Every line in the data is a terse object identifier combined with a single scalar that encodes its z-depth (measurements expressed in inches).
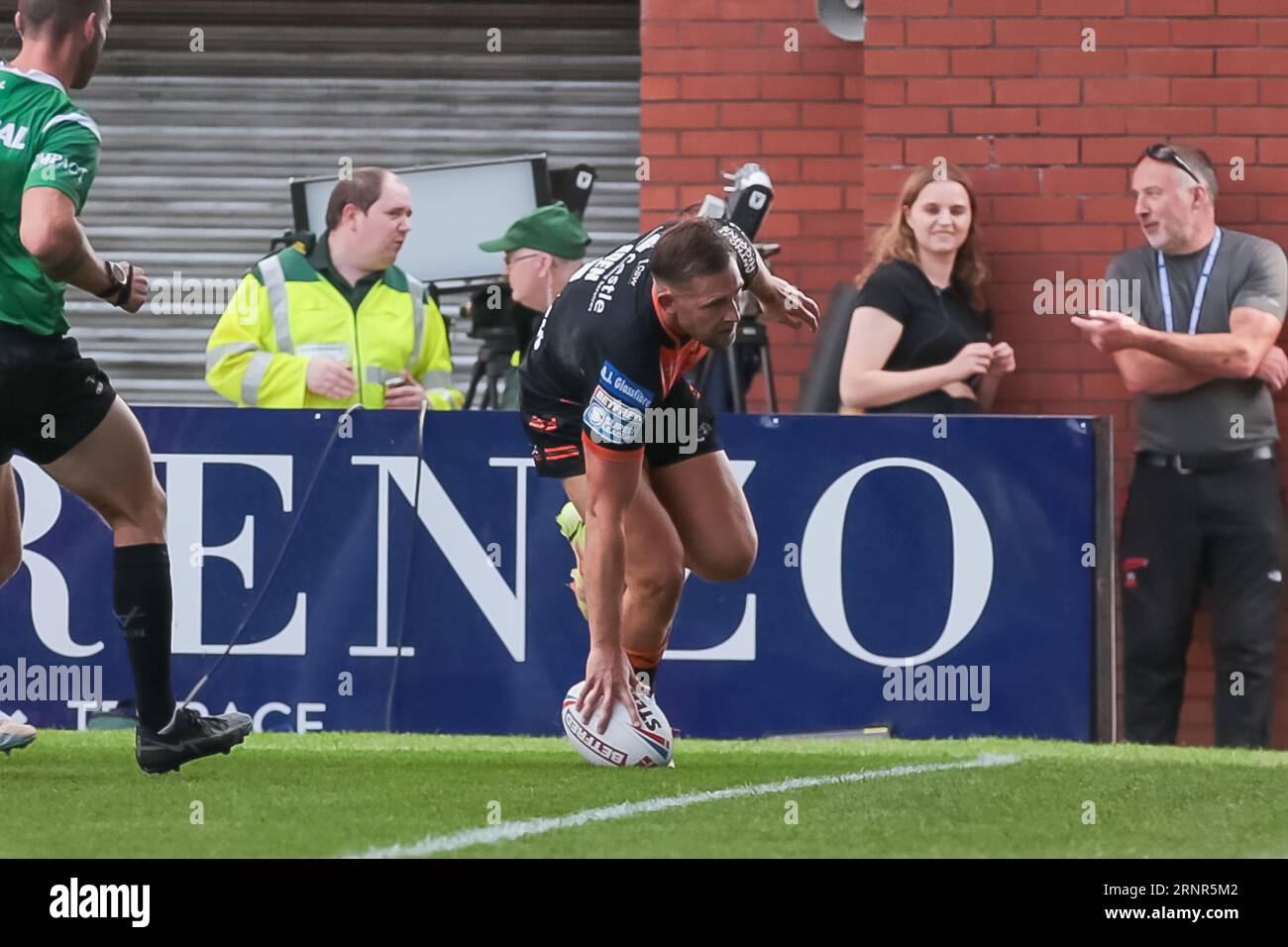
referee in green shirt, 411.5
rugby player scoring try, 452.4
